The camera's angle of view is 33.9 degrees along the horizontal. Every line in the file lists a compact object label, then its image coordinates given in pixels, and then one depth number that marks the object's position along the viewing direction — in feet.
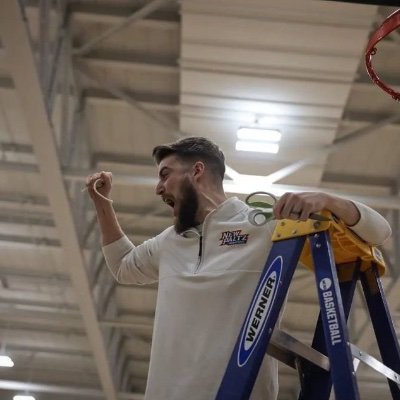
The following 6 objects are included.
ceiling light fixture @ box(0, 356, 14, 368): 63.34
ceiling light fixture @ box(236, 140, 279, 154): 35.41
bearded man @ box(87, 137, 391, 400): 9.34
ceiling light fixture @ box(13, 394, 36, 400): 77.66
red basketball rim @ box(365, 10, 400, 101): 11.82
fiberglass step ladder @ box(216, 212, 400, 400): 8.57
